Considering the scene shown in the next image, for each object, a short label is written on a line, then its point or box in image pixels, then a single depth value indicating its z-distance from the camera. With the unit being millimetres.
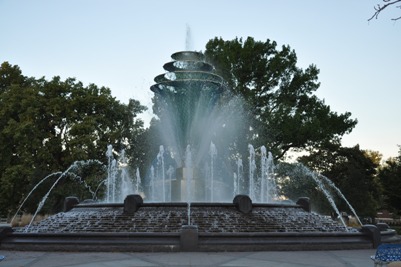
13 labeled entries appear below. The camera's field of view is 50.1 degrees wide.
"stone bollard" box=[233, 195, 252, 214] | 16312
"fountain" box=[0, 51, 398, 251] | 13586
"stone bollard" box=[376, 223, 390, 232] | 17977
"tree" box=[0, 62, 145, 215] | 36406
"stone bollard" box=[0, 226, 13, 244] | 14680
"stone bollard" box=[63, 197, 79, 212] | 20656
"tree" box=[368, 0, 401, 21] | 7429
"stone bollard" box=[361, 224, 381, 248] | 15023
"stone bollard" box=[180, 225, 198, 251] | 13242
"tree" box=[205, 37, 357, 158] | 36750
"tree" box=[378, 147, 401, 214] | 31688
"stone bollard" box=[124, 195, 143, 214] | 16109
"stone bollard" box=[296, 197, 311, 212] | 21016
